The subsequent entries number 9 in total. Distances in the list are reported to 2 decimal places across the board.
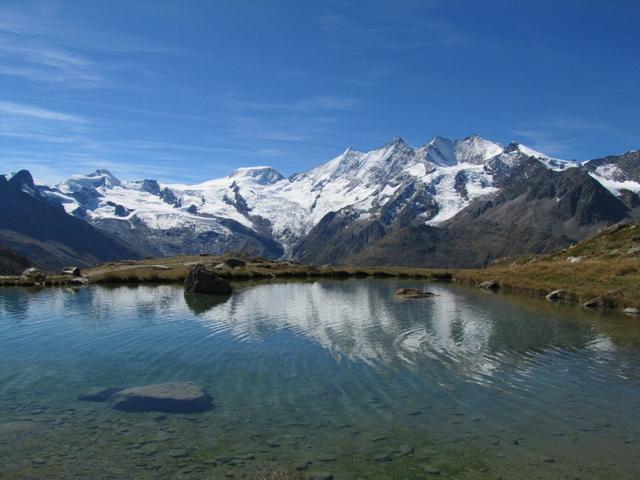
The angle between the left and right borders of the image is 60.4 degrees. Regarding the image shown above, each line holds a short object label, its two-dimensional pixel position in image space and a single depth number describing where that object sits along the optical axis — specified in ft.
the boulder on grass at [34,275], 279.28
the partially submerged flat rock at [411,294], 258.16
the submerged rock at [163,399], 80.53
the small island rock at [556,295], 244.01
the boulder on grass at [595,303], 214.69
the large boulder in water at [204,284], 244.01
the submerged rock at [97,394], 84.74
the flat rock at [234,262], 397.95
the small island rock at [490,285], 321.11
